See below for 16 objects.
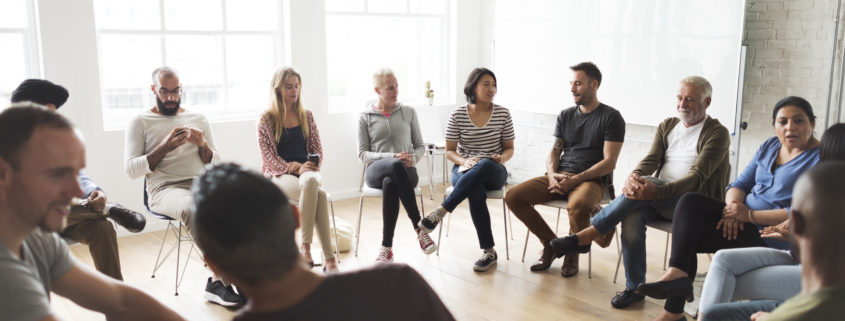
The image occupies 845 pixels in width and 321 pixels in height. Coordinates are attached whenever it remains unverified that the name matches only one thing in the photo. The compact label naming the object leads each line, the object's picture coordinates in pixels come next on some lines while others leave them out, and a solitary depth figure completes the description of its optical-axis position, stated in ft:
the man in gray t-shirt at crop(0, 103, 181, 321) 4.20
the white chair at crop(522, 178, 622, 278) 12.57
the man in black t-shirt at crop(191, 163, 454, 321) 3.49
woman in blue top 9.52
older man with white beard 11.00
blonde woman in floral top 12.59
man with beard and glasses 11.66
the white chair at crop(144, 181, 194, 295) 11.71
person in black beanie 10.22
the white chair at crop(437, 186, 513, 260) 13.35
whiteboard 15.16
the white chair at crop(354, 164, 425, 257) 13.55
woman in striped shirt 13.17
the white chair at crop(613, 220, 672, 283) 10.99
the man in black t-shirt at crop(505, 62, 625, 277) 12.55
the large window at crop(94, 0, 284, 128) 15.47
